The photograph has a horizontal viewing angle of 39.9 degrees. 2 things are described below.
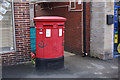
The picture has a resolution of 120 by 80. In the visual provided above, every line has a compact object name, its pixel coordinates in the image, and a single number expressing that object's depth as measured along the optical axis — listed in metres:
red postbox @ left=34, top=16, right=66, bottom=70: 5.38
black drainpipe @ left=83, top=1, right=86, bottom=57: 7.74
